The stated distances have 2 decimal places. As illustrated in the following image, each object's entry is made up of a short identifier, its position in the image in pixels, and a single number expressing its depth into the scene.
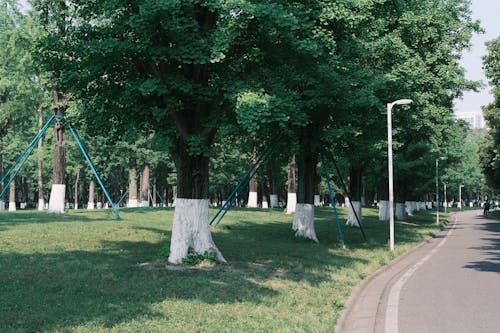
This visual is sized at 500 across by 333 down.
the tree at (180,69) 13.43
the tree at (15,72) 39.38
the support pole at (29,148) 29.02
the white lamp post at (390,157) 21.94
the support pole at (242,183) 22.24
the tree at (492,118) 39.38
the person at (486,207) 77.81
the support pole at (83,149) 27.62
